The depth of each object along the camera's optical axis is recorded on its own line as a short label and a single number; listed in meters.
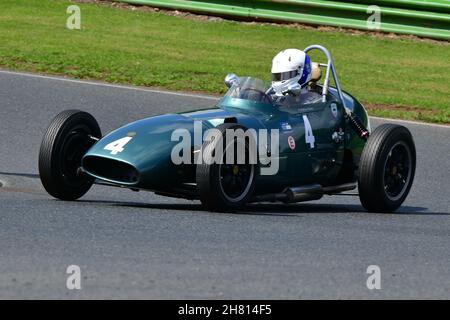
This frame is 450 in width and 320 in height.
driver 19.39
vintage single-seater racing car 17.17
